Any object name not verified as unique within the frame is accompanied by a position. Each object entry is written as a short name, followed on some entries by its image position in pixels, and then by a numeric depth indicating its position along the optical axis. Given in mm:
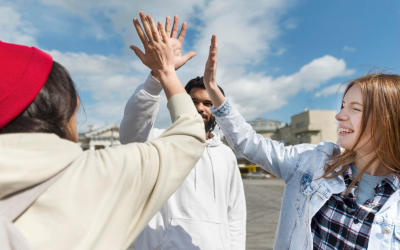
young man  1729
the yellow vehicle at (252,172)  49238
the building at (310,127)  62094
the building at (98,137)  54938
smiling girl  1571
